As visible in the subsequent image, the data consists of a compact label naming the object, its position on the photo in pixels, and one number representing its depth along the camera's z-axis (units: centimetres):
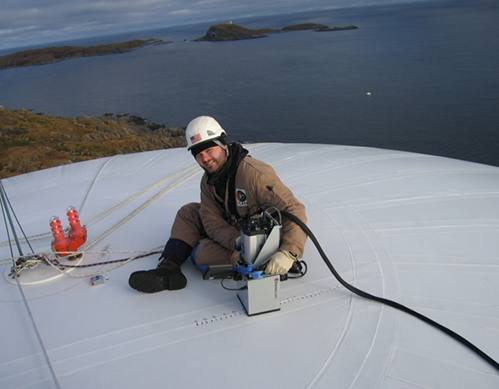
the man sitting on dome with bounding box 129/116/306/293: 263
